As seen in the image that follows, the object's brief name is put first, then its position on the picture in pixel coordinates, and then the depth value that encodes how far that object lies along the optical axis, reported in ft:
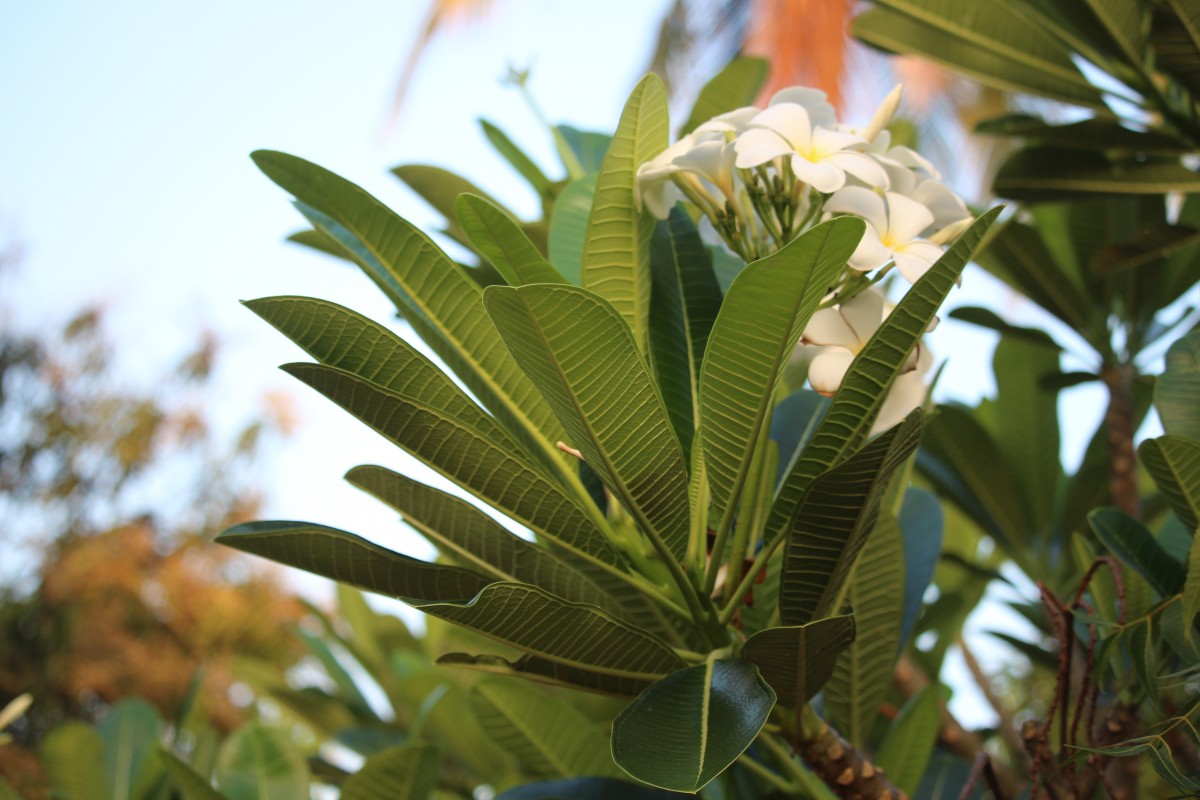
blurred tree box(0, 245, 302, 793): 27.58
